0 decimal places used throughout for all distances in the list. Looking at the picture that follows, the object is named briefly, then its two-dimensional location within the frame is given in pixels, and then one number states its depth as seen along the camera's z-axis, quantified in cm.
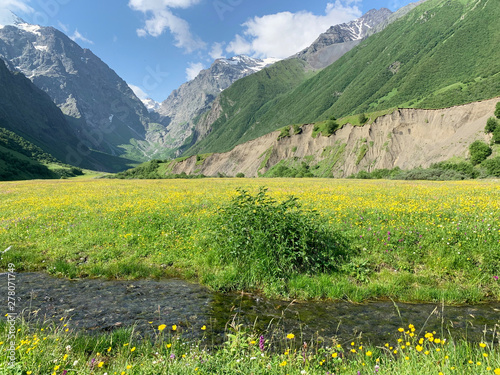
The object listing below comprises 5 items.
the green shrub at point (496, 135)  6491
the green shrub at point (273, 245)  948
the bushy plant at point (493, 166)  5666
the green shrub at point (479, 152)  6494
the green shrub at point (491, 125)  6831
